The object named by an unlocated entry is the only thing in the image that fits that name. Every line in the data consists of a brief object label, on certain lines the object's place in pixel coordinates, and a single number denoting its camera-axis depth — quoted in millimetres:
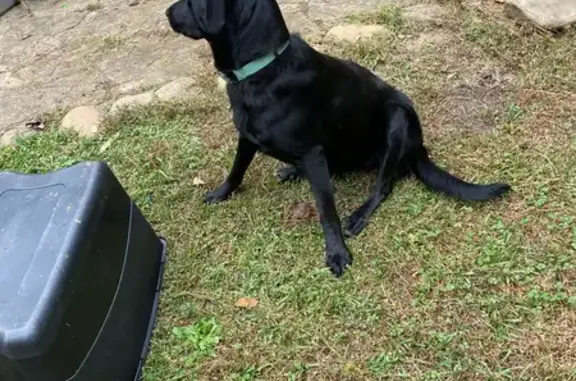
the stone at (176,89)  4031
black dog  2609
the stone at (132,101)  3994
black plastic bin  2088
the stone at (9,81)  4422
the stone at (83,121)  3911
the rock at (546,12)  3936
